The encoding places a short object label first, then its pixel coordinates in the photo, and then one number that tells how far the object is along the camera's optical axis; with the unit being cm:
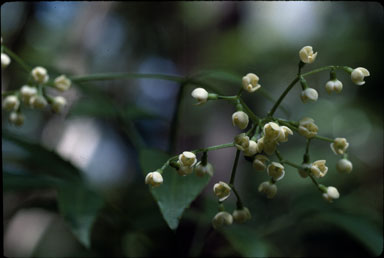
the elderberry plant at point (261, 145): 42
